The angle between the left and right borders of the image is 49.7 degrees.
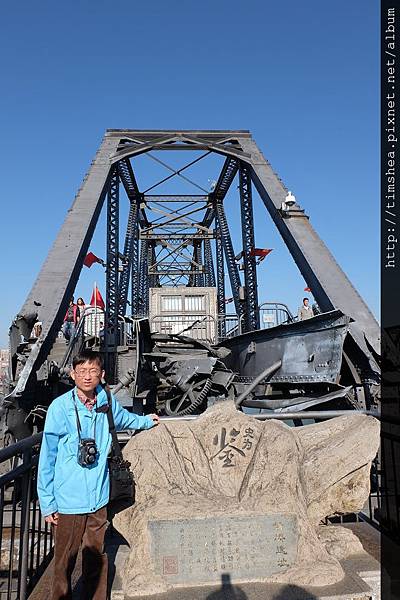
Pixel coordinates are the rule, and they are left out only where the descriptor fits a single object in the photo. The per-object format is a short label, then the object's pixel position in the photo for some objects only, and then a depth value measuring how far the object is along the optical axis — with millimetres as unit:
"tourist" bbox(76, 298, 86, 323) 15875
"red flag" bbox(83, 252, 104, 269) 19203
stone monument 3031
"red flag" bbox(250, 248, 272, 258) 17641
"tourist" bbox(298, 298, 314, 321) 12656
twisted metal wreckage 7508
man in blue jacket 2562
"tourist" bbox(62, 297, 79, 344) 13500
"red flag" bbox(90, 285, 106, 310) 19100
